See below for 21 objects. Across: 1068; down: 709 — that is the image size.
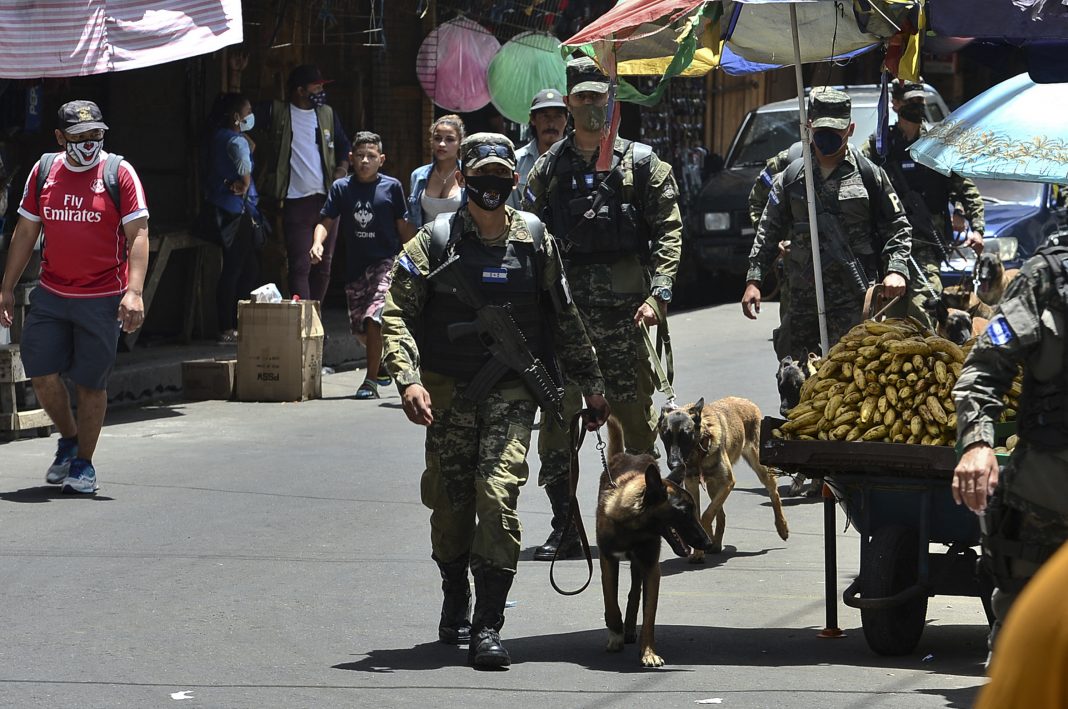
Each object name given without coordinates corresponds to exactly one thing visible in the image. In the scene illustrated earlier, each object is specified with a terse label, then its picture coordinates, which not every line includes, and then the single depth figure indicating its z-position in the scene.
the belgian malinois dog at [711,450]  15.78
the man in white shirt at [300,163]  28.27
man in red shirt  18.03
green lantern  30.14
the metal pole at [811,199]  15.40
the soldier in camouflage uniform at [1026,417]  9.37
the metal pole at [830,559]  12.67
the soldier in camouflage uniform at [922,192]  20.67
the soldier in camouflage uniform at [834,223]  17.33
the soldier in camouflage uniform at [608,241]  15.47
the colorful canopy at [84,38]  21.23
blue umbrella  13.35
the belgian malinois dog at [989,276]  22.33
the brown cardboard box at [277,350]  24.67
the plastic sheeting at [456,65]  31.27
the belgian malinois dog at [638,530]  12.42
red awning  14.07
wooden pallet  21.16
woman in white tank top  23.17
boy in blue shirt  25.11
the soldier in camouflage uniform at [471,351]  12.30
